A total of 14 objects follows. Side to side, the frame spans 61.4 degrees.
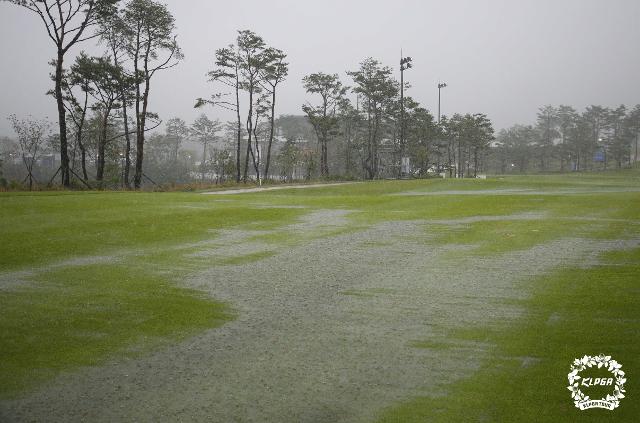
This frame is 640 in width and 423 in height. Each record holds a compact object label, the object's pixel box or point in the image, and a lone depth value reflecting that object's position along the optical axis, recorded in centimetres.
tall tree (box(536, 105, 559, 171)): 11055
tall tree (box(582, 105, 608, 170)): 11519
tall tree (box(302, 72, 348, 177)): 5884
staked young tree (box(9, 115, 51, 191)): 4138
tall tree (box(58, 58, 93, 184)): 4036
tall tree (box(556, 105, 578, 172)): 10212
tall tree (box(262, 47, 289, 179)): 4994
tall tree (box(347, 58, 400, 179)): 6625
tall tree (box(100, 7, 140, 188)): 4097
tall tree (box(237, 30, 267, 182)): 4888
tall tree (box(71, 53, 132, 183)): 3959
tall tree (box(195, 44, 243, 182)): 4906
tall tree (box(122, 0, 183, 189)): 4109
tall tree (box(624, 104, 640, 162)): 10572
